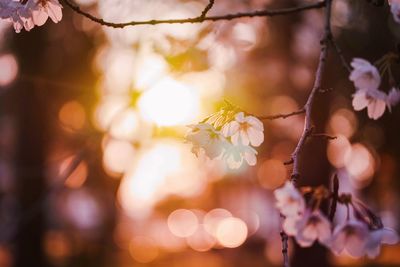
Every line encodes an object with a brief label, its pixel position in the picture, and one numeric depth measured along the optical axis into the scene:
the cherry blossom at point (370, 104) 0.71
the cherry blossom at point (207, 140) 0.70
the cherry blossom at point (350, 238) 0.61
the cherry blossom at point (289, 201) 0.60
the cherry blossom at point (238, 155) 0.70
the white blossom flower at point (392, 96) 0.70
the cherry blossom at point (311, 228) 0.60
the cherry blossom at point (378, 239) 0.61
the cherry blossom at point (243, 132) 0.70
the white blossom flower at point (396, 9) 0.66
